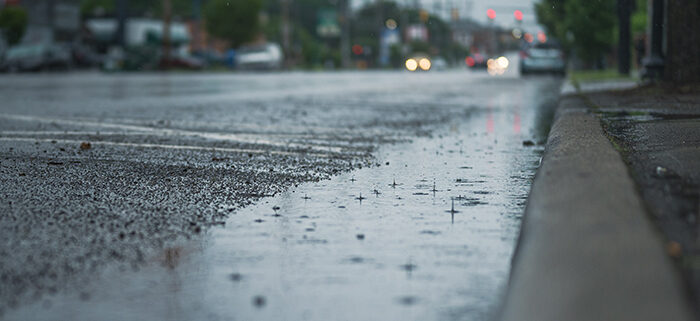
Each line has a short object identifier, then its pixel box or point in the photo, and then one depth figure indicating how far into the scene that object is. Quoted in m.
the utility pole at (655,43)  15.70
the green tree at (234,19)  79.06
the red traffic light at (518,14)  67.39
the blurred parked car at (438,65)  83.75
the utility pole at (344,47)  90.00
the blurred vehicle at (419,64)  77.56
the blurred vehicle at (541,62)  40.16
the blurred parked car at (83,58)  60.25
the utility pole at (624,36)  24.00
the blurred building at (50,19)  74.50
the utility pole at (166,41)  56.03
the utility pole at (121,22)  74.88
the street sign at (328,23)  122.19
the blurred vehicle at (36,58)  46.56
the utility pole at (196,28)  101.25
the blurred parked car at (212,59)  70.69
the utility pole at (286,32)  69.75
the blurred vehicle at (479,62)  76.84
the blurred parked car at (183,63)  56.95
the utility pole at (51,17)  75.82
